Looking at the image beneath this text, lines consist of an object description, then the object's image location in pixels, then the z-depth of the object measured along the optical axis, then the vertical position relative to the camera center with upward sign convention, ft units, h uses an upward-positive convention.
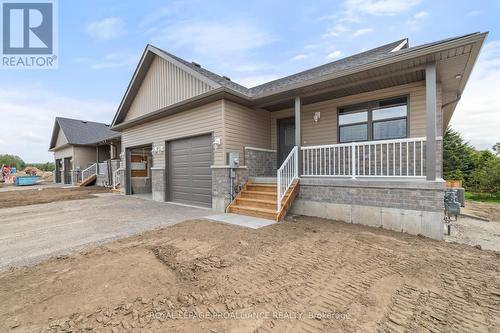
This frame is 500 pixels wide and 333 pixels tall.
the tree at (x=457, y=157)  49.56 +1.60
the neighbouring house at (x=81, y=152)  50.37 +4.05
